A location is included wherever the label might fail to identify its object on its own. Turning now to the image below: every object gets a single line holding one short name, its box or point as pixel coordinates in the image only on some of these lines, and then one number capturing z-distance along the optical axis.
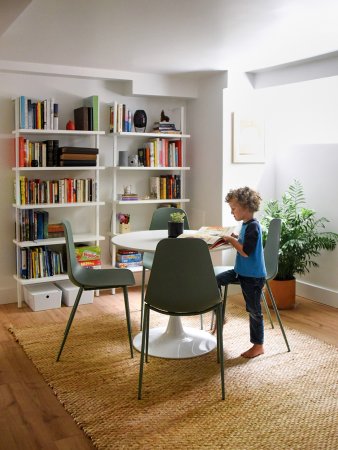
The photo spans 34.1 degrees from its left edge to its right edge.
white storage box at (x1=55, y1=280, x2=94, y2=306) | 4.70
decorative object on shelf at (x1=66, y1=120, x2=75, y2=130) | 4.77
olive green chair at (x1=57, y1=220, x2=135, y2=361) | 3.39
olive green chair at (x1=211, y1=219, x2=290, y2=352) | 3.59
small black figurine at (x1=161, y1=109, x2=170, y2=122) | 5.32
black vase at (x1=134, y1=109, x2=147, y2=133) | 5.15
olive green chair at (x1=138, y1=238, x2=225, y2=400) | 2.83
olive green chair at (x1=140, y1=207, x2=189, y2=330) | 4.36
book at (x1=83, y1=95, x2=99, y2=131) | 4.77
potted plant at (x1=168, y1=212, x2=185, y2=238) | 3.64
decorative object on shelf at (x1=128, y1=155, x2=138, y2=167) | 5.12
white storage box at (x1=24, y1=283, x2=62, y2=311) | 4.58
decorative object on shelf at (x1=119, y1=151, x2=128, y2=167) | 5.09
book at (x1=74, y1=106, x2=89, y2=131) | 4.77
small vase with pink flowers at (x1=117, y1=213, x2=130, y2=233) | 5.21
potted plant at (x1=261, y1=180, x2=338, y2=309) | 4.52
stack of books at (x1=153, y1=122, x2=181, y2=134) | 5.25
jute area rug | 2.54
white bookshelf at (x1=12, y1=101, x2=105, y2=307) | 4.55
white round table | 3.51
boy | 3.24
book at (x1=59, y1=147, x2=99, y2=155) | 4.66
